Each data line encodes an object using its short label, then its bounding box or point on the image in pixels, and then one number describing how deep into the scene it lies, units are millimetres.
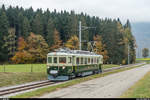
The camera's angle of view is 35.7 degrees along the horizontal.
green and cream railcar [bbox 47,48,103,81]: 23738
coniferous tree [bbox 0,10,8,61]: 68250
